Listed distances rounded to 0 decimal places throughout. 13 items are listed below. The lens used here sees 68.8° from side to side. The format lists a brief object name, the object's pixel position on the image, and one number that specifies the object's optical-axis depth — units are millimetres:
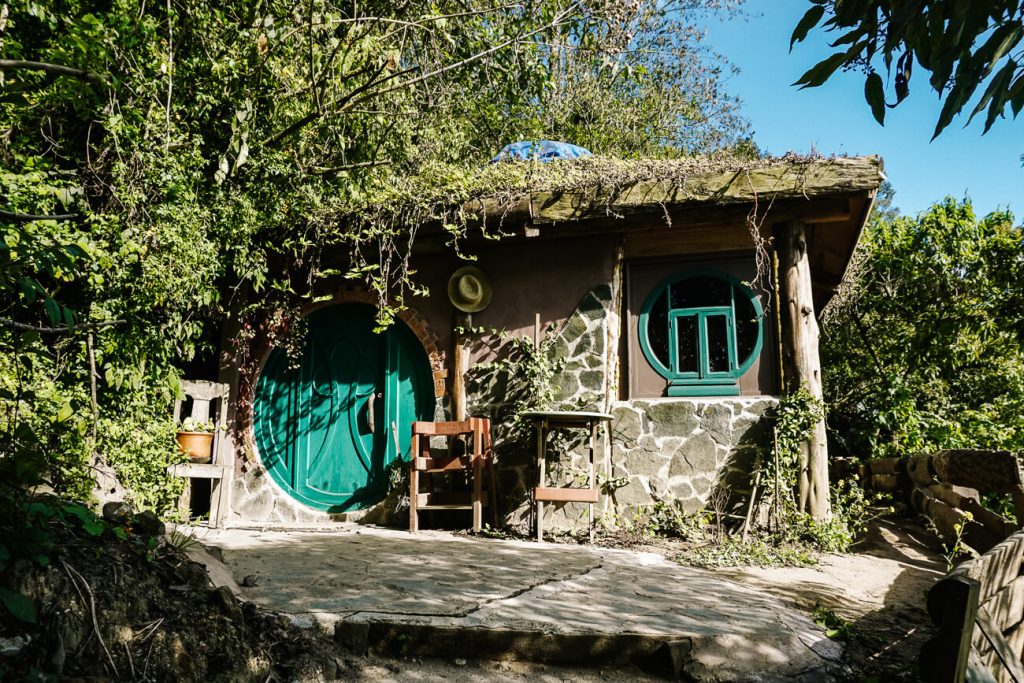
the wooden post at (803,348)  6250
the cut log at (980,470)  4812
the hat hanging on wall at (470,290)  7449
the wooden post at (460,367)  7387
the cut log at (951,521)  5203
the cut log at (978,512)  4762
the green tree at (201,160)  5543
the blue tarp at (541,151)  8283
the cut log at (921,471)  6875
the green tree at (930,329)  10125
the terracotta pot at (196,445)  6723
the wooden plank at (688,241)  7039
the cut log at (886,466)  8249
